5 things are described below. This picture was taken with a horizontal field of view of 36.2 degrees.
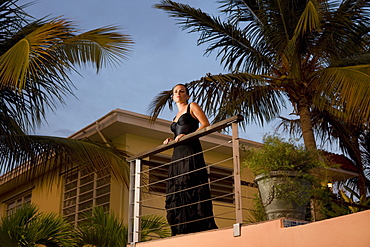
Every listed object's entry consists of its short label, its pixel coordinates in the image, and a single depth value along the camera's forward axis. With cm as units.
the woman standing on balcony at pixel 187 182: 519
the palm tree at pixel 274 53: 989
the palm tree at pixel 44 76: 719
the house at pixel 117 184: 1085
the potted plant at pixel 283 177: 535
